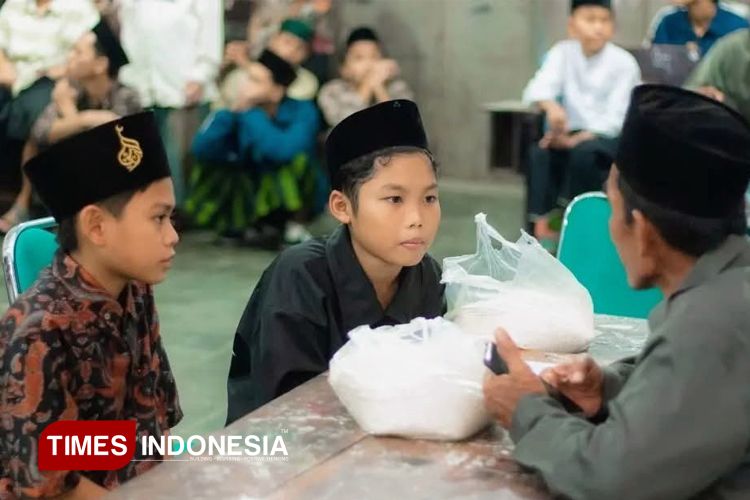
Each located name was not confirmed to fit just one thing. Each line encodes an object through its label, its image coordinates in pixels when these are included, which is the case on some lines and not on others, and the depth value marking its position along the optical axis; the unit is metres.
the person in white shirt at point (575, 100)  5.62
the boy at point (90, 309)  1.70
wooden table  1.40
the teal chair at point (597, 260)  2.90
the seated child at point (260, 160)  6.29
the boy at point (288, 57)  6.74
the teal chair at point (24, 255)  2.10
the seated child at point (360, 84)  6.88
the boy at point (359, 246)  2.10
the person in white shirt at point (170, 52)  6.37
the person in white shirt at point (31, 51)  6.23
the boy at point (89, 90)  6.06
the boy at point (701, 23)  5.78
